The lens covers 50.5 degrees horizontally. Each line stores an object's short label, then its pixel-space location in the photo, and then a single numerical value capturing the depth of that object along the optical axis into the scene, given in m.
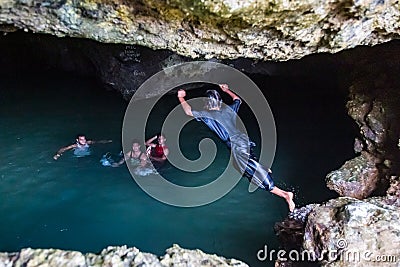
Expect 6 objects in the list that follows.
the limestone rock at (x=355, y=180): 5.98
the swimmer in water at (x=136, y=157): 8.19
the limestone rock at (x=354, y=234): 3.57
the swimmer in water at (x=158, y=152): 8.40
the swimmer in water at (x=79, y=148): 8.44
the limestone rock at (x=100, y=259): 2.63
